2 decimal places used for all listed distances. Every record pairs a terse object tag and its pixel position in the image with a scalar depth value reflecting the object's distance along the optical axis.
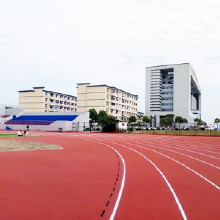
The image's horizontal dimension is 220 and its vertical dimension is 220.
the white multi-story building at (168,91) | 99.11
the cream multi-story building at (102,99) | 78.12
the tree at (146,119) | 82.87
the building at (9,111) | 64.56
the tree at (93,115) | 69.06
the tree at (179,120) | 85.81
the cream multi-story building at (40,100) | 87.19
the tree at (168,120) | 85.16
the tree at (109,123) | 49.69
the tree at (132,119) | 75.69
